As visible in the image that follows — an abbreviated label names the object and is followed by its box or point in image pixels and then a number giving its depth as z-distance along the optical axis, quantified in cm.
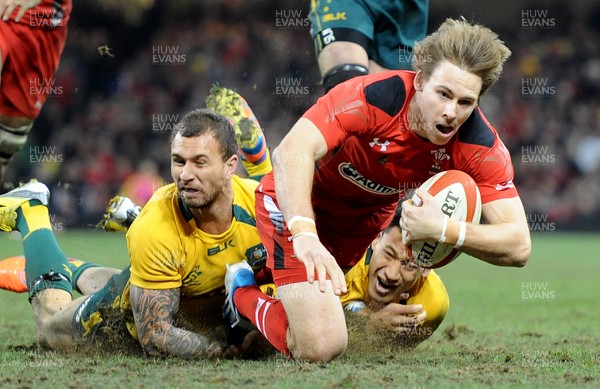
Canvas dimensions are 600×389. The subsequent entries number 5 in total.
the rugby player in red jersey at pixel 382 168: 911
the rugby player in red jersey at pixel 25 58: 1359
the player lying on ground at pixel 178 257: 1015
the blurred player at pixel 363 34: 1307
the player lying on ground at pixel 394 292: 1116
